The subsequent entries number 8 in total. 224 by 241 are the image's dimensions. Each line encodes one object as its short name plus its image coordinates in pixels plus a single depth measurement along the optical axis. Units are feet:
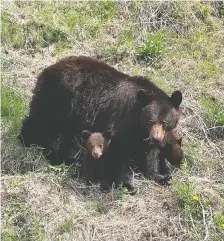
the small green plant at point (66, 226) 23.43
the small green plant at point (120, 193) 25.43
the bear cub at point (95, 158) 25.61
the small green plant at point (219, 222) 23.84
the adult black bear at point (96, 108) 26.40
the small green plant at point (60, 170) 26.13
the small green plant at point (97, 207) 24.83
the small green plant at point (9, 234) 22.90
